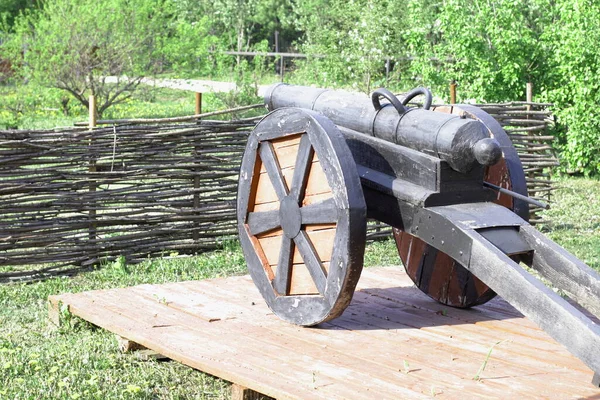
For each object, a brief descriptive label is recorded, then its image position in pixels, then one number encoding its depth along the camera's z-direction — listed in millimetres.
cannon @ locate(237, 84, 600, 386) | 4016
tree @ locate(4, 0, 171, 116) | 15188
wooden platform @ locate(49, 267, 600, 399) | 3805
